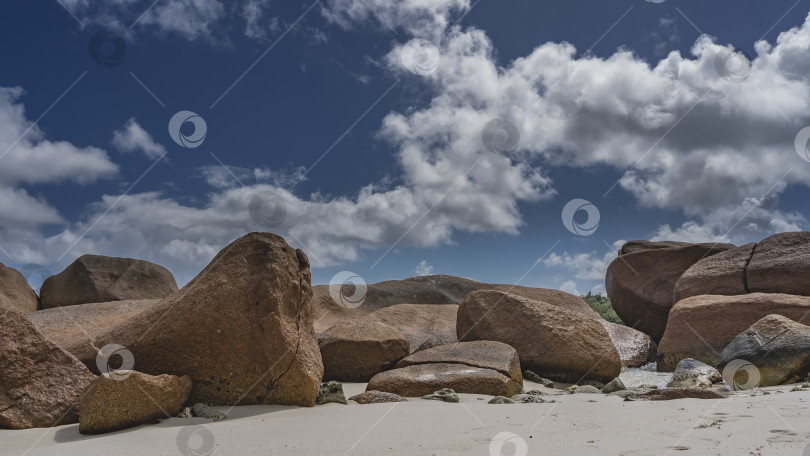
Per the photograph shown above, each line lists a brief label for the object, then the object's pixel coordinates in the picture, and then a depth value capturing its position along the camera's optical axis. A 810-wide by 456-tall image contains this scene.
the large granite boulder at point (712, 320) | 10.20
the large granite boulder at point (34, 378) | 4.48
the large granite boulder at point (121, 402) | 4.13
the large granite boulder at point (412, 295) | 14.01
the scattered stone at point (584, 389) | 7.13
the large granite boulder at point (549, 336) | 8.60
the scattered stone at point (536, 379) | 8.16
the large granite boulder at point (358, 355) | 8.11
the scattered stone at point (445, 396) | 5.74
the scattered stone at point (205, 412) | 4.66
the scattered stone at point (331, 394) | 5.69
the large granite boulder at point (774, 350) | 7.54
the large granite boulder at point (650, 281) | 14.90
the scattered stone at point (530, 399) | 5.71
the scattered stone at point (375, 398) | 5.59
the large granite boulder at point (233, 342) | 5.26
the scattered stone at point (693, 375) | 7.59
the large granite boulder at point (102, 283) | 14.39
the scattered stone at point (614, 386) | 6.89
